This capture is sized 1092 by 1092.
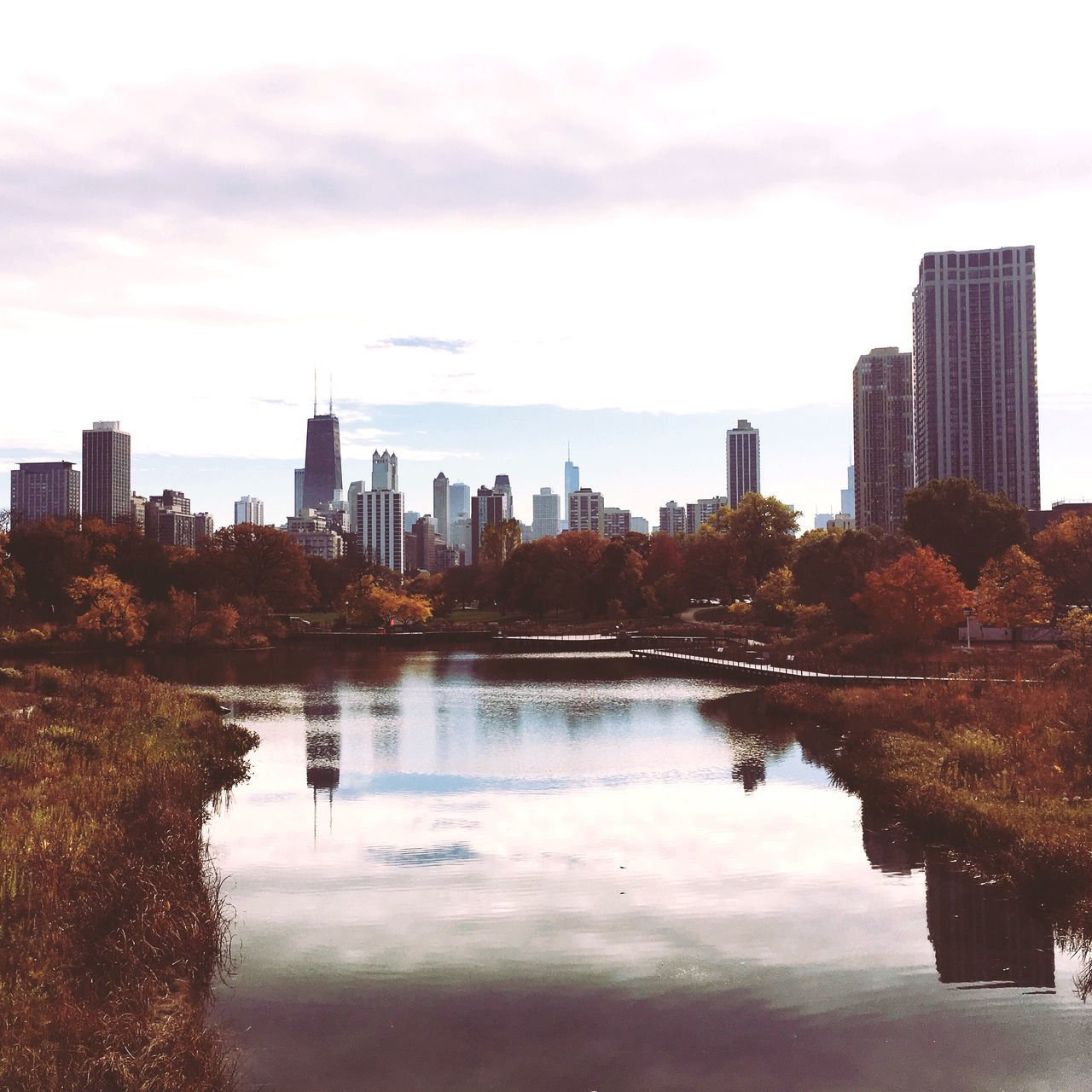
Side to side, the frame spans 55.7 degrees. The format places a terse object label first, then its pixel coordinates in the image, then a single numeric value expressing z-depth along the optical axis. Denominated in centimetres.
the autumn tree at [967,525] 7312
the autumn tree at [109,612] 8075
